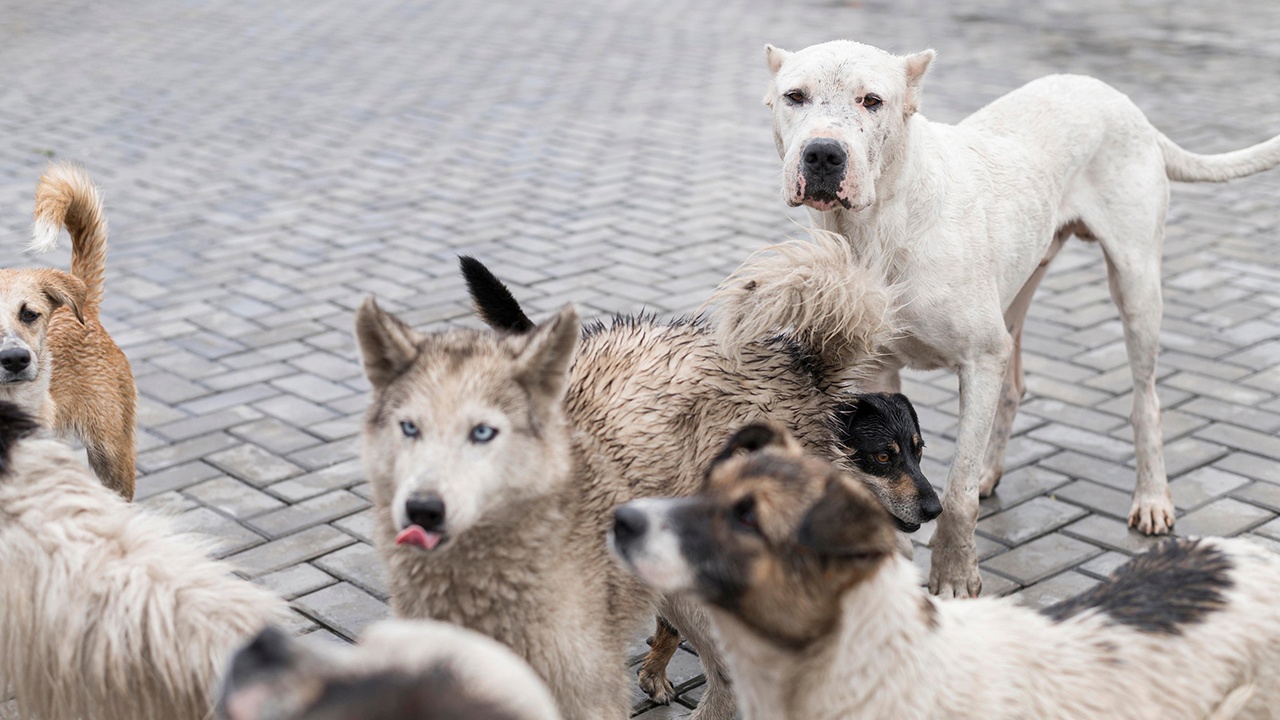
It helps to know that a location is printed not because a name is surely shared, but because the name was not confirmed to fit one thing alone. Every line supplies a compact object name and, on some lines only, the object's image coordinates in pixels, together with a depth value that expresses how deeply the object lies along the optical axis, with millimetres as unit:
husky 3158
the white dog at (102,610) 3119
